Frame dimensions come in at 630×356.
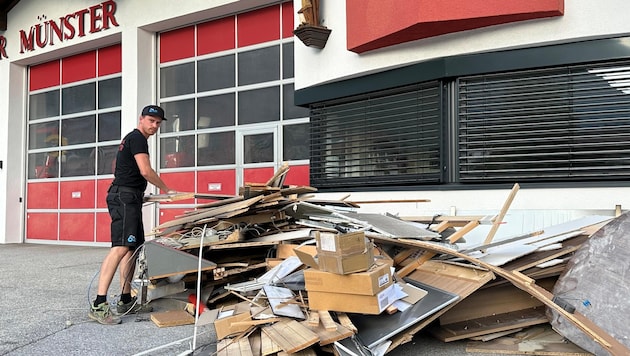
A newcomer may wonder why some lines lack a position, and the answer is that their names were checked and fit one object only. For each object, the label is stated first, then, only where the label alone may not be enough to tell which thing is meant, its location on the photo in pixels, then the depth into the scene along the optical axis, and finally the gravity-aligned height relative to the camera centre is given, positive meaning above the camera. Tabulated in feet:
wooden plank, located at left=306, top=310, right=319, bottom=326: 10.80 -3.02
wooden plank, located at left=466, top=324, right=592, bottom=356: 11.27 -3.82
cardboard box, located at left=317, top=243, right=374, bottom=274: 10.87 -1.83
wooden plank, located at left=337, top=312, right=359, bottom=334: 10.57 -3.07
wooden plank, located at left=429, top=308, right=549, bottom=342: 12.28 -3.59
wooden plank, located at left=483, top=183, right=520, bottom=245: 13.84 -1.22
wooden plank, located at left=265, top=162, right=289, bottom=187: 16.45 +0.00
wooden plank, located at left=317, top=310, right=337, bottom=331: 10.52 -3.00
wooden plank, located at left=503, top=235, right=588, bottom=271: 12.62 -2.04
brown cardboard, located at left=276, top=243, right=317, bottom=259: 15.01 -2.16
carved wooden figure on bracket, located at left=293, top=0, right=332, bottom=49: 22.88 +6.62
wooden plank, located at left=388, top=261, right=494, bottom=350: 11.30 -2.50
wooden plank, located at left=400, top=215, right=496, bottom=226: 15.70 -1.36
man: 14.99 -1.04
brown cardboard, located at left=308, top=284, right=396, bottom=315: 10.80 -2.69
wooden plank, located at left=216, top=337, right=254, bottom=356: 10.69 -3.63
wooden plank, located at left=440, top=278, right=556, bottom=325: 12.96 -3.19
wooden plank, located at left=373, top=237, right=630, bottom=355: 9.66 -2.56
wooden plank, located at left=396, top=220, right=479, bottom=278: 13.65 -2.22
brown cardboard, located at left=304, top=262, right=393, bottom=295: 10.69 -2.23
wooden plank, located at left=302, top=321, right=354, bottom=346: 10.23 -3.17
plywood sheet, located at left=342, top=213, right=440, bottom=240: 13.44 -1.38
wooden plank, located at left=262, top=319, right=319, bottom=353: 9.94 -3.23
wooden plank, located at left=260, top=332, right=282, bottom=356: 10.50 -3.51
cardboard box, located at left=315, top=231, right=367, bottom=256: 10.84 -1.43
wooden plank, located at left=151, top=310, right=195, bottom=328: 14.44 -4.05
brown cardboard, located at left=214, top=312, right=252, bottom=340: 11.41 -3.34
